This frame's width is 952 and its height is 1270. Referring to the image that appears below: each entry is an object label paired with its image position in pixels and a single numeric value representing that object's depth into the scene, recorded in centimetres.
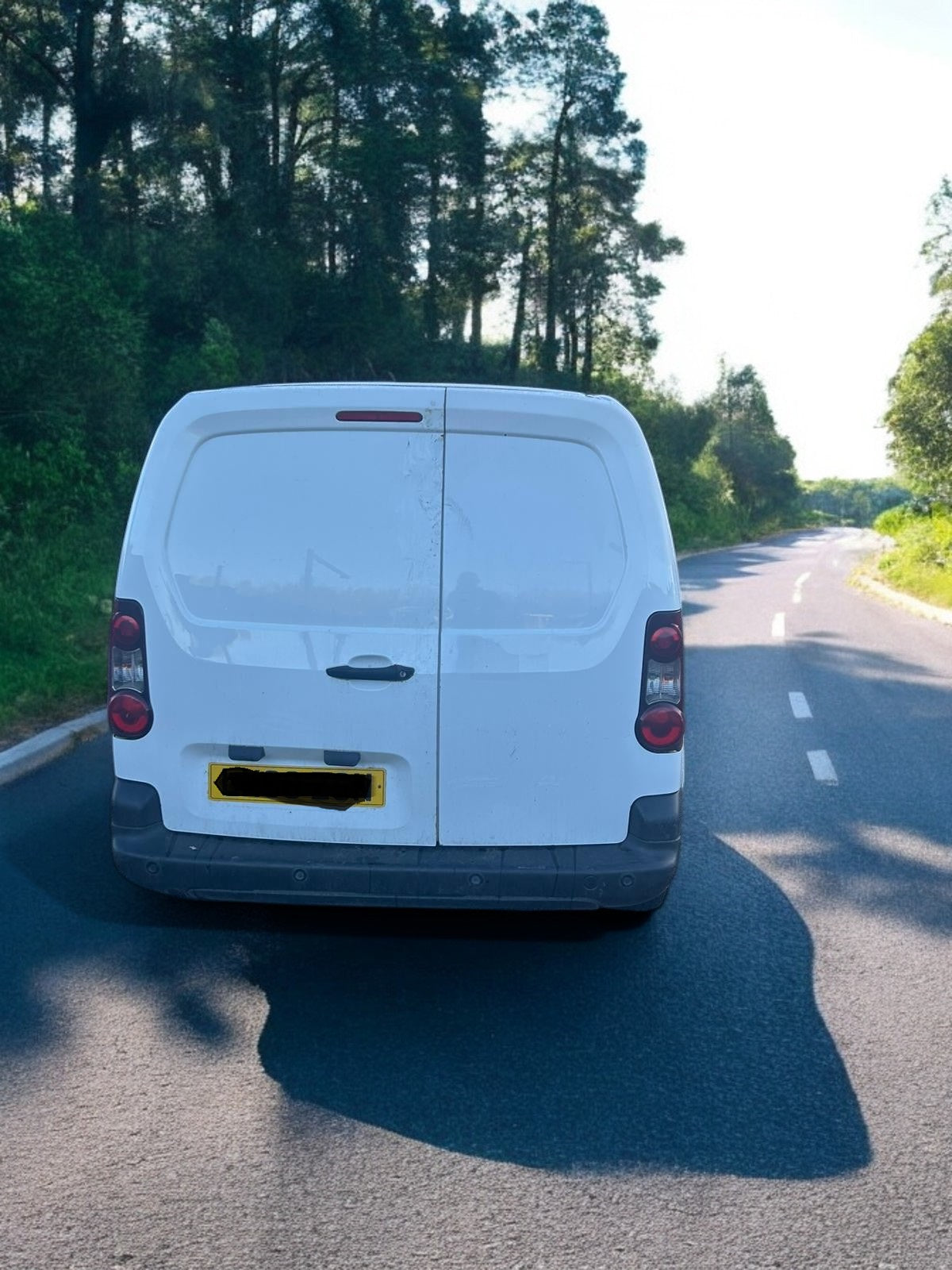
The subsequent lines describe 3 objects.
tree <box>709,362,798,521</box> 8575
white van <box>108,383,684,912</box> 392
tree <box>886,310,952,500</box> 3011
